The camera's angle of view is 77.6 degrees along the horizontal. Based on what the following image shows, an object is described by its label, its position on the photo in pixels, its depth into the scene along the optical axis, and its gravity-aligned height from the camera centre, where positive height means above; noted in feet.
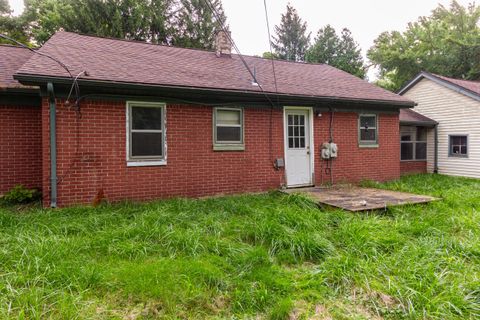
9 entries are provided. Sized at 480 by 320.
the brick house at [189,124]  19.90 +2.51
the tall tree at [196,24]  78.84 +34.77
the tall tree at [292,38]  120.57 +47.30
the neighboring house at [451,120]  37.96 +4.45
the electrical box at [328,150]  28.68 +0.38
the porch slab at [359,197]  19.57 -3.25
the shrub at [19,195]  21.56 -2.94
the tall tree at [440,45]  70.49 +26.39
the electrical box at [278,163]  27.04 -0.81
